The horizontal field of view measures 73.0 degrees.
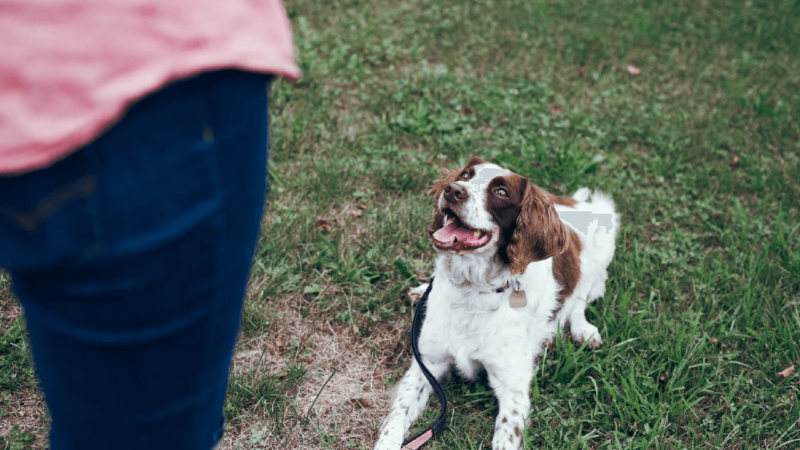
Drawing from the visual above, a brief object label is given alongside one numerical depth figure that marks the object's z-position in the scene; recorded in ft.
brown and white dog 8.12
